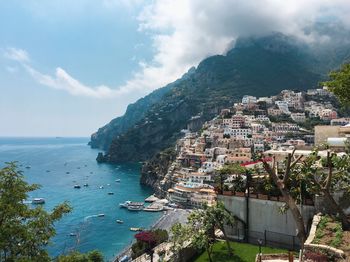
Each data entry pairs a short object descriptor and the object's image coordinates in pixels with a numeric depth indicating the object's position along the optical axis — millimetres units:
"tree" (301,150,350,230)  13527
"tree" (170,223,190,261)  18984
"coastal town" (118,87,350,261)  20516
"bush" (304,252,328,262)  10992
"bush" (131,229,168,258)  31016
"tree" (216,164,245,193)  22922
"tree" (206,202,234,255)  19327
